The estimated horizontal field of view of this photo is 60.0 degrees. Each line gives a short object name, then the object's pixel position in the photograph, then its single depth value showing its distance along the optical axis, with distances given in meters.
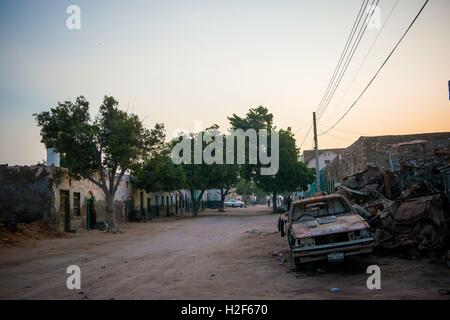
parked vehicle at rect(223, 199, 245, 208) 79.88
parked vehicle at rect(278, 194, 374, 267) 8.24
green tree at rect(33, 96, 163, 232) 21.95
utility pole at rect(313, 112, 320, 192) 27.62
